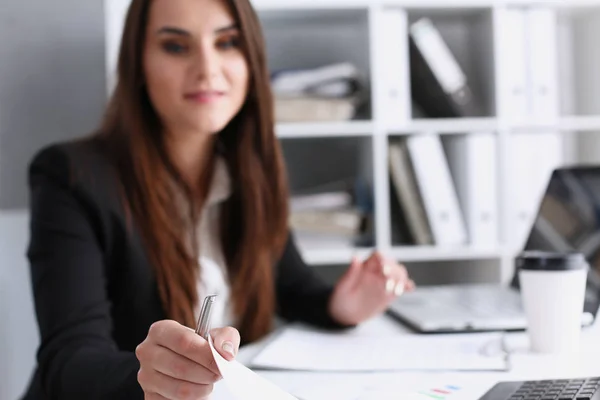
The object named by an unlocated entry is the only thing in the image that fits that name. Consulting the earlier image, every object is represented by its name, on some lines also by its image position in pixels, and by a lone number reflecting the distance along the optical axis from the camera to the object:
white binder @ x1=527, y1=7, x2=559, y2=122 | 1.79
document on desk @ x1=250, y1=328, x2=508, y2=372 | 0.93
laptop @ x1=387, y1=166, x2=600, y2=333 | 1.17
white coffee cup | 0.97
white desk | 0.85
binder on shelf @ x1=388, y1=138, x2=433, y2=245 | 1.77
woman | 1.13
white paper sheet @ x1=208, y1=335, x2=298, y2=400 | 0.61
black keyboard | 0.75
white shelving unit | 1.76
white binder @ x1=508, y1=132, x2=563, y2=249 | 1.81
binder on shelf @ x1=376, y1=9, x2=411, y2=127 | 1.76
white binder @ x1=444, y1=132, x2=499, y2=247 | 1.77
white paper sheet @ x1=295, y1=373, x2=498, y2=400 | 0.77
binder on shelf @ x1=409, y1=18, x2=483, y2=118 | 1.77
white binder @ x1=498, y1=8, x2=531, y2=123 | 1.78
